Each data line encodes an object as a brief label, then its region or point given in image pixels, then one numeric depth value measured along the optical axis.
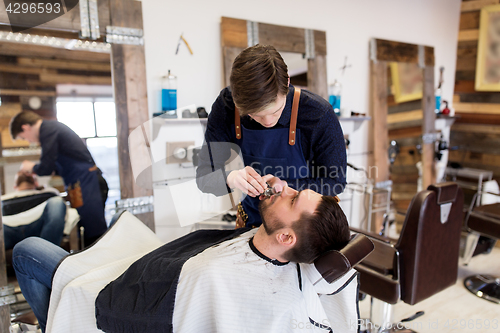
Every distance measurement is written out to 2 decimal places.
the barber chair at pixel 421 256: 1.62
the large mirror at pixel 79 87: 1.86
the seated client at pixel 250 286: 1.10
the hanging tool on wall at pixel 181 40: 2.31
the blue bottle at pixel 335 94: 2.93
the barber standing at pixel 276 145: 1.19
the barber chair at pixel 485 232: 2.44
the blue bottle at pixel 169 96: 2.24
